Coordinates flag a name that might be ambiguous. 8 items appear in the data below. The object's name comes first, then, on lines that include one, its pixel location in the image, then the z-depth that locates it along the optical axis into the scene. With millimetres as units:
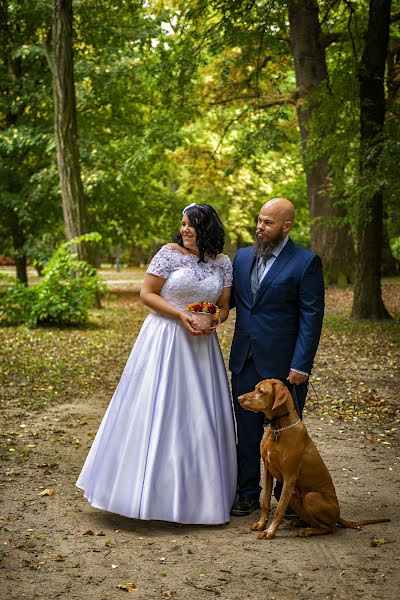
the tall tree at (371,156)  14156
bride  5426
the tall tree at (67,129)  18359
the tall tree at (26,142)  23312
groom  5355
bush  17047
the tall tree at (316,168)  20625
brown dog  5031
